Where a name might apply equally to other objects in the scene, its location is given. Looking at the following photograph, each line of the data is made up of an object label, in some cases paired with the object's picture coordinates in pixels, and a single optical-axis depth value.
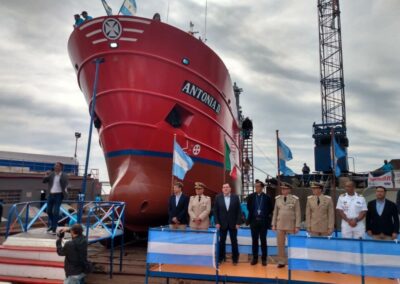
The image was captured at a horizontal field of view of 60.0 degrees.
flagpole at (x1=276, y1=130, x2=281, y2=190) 9.68
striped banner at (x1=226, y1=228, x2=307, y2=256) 6.54
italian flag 9.61
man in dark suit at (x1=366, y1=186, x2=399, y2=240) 5.30
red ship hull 8.46
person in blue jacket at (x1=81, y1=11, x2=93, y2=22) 9.47
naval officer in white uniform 5.50
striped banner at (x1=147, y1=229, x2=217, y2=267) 4.94
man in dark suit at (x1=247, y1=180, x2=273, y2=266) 5.79
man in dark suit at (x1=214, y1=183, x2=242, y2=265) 5.72
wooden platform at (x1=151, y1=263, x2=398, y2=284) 4.66
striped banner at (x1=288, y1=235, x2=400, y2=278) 4.29
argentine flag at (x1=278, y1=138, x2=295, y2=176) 10.13
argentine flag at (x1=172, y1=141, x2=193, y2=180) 8.01
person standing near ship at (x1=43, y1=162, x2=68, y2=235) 6.86
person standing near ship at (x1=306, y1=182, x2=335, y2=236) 5.72
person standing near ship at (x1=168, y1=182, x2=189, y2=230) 6.71
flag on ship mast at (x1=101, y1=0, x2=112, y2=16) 8.93
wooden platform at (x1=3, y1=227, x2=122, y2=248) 5.92
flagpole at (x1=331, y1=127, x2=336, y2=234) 8.74
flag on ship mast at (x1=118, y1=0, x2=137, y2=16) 8.77
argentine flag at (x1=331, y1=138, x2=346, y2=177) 9.29
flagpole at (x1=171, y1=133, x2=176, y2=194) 8.05
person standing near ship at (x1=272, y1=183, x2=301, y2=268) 5.84
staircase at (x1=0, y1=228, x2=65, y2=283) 5.43
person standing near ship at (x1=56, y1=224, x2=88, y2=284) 4.14
